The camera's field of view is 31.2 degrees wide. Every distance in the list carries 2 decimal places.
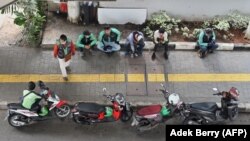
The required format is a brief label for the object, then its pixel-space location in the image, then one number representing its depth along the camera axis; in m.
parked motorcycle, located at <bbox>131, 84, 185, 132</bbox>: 11.13
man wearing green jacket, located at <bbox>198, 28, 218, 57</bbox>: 12.99
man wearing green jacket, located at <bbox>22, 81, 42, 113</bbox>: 10.89
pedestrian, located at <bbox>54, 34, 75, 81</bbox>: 11.87
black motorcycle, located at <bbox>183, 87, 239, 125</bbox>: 11.23
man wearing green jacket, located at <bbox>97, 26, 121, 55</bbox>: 12.86
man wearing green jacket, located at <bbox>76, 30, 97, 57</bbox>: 12.88
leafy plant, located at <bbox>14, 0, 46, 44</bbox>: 13.18
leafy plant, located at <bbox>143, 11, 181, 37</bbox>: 13.97
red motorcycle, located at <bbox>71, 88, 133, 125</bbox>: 11.16
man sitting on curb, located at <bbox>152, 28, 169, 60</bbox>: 12.84
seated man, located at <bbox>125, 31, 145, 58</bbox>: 12.81
